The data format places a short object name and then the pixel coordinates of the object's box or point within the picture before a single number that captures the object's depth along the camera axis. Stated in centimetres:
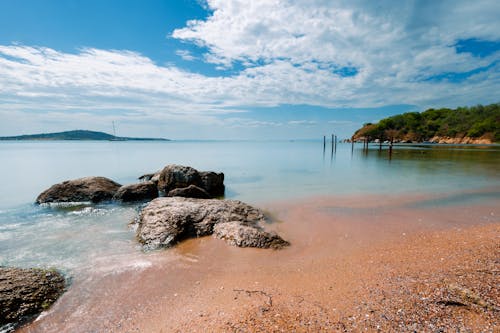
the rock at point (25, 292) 383
